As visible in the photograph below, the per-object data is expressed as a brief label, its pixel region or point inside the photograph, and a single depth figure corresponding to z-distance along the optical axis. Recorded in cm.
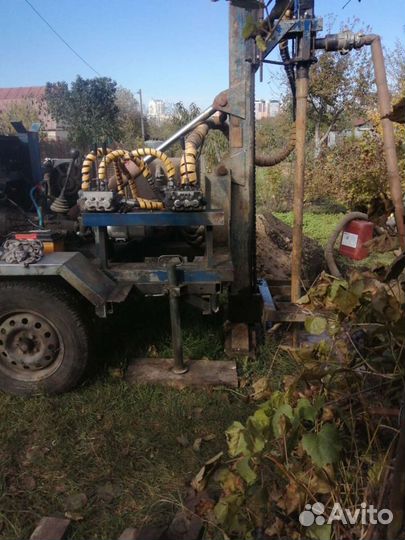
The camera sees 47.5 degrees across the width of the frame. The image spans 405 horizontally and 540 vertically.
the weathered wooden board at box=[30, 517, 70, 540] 206
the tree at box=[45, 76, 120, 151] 2427
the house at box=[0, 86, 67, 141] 2676
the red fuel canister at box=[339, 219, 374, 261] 519
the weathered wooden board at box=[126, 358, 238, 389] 326
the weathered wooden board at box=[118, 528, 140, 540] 203
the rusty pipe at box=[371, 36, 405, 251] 268
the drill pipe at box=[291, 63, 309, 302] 309
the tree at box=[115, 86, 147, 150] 2480
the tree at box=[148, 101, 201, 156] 1559
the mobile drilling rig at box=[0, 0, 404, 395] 299
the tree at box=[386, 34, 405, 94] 1270
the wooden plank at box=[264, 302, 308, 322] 345
